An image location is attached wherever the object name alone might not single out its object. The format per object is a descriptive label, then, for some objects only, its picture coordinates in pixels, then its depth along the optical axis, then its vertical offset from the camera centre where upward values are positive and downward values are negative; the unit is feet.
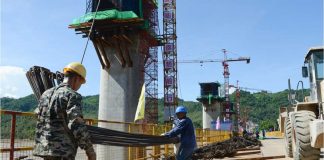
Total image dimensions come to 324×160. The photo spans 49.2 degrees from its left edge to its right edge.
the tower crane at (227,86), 361.30 +42.81
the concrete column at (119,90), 98.84 +10.44
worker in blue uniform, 22.57 -0.52
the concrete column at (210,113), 279.32 +10.16
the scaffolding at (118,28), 104.53 +30.12
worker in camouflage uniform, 12.25 +0.01
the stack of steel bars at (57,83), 17.38 +1.59
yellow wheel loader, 21.02 +0.57
